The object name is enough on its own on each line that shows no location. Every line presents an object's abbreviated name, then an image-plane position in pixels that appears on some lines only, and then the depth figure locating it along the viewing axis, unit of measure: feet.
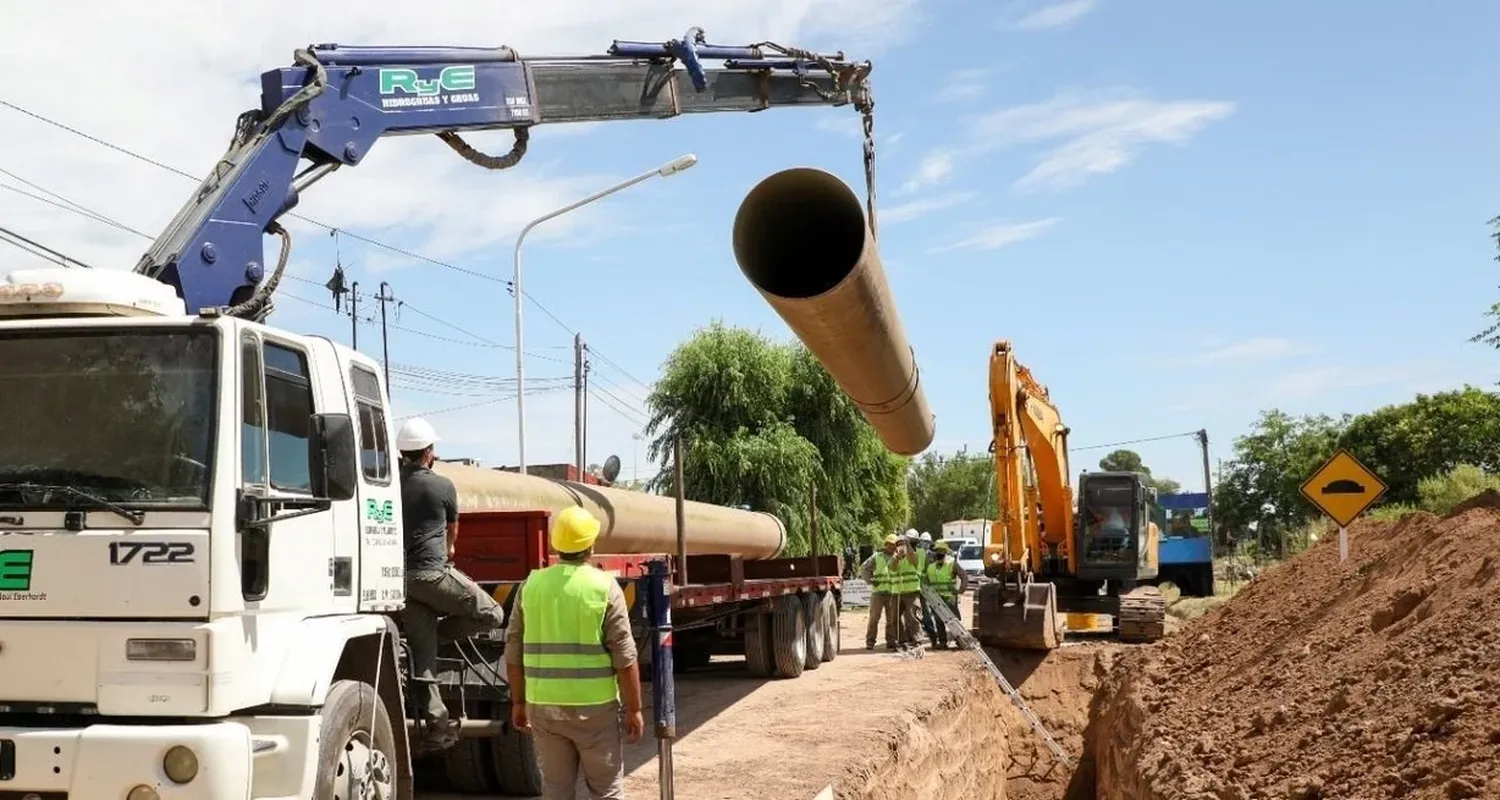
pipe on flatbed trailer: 31.63
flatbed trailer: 24.82
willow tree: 113.60
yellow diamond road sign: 45.68
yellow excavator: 56.24
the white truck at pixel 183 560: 16.55
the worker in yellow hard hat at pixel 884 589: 62.23
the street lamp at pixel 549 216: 70.28
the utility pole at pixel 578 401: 109.40
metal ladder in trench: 56.44
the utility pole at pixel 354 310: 127.13
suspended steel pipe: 21.77
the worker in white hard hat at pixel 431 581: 23.79
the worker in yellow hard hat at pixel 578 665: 19.66
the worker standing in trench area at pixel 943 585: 62.69
